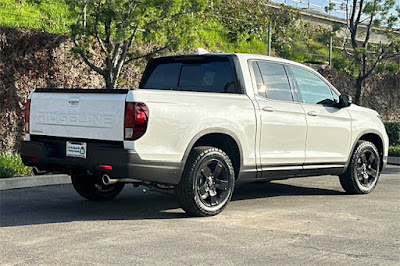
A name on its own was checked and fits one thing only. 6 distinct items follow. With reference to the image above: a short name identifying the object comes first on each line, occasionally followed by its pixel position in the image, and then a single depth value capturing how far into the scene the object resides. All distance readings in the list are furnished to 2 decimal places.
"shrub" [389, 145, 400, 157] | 15.78
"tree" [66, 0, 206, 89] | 11.20
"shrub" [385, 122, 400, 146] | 18.00
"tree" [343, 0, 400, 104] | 19.47
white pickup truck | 6.30
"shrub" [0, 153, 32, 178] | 9.45
